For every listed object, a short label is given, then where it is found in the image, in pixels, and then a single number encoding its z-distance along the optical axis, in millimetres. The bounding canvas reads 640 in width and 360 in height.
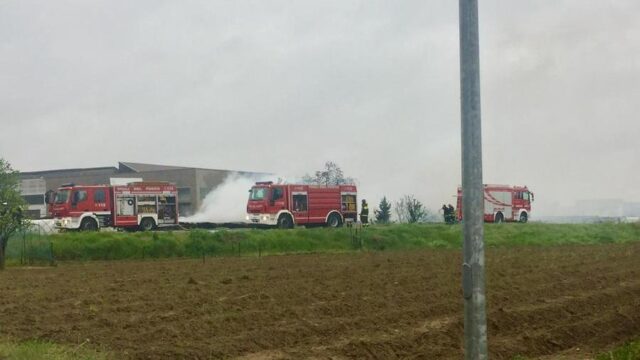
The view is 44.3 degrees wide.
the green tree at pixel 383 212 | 57959
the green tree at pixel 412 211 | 56312
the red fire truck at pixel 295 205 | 42125
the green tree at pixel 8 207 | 26828
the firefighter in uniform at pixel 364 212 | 44972
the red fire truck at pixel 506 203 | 50969
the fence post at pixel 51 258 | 28406
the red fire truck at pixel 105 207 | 38531
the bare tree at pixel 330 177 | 71500
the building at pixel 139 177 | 69062
